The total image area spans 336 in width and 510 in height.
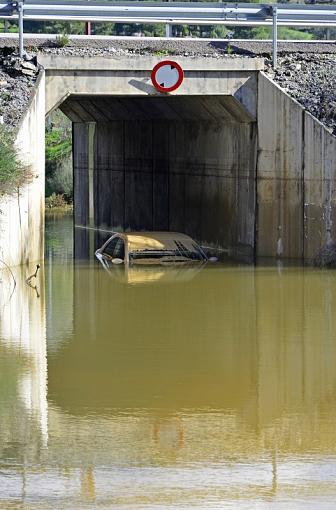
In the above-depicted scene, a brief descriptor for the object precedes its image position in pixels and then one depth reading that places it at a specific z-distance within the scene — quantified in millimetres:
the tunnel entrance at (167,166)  32344
